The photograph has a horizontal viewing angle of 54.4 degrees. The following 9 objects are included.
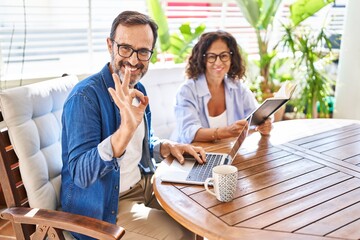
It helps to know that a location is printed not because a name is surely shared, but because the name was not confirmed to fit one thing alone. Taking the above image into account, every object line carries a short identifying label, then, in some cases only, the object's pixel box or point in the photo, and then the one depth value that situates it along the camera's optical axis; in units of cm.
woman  206
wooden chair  118
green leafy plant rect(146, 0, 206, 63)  308
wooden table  101
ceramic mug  114
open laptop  134
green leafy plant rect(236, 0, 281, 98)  334
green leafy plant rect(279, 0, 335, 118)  338
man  124
